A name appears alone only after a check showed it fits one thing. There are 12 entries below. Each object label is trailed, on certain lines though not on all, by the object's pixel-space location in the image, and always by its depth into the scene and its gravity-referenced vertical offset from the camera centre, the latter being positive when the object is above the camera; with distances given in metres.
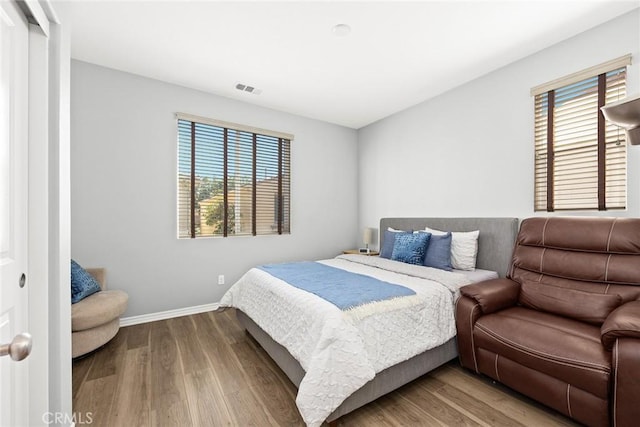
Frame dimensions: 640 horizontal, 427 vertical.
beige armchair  2.27 -0.88
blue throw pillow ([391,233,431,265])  2.98 -0.38
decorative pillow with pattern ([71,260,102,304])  2.45 -0.62
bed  1.53 -0.79
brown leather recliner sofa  1.44 -0.71
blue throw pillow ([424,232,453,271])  2.86 -0.41
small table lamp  4.55 -0.38
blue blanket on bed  1.87 -0.55
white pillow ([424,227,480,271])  2.89 -0.39
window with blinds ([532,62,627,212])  2.23 +0.54
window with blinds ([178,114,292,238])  3.45 +0.43
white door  1.00 +0.04
